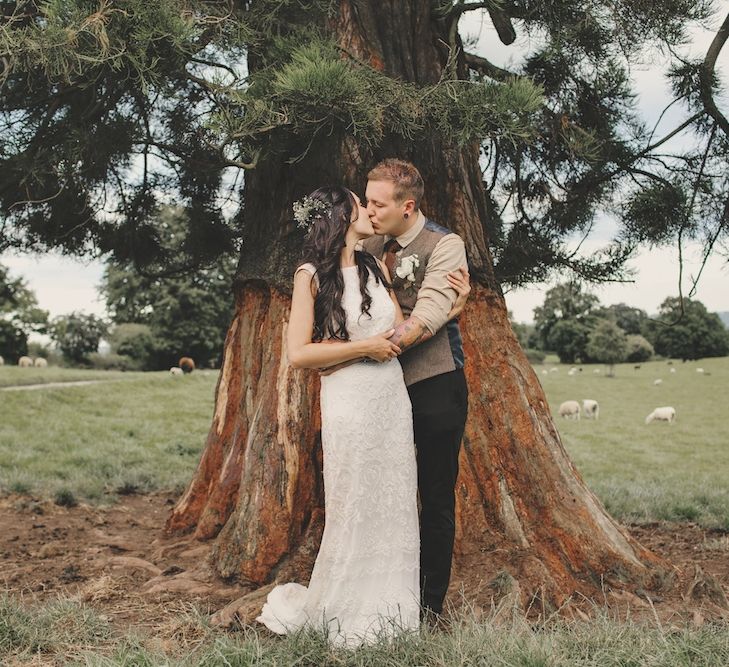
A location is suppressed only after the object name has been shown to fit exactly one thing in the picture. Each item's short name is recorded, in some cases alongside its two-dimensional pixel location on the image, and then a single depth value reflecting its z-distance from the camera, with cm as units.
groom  348
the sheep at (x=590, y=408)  1697
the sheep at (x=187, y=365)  2430
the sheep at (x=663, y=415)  1591
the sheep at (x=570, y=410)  1681
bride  340
